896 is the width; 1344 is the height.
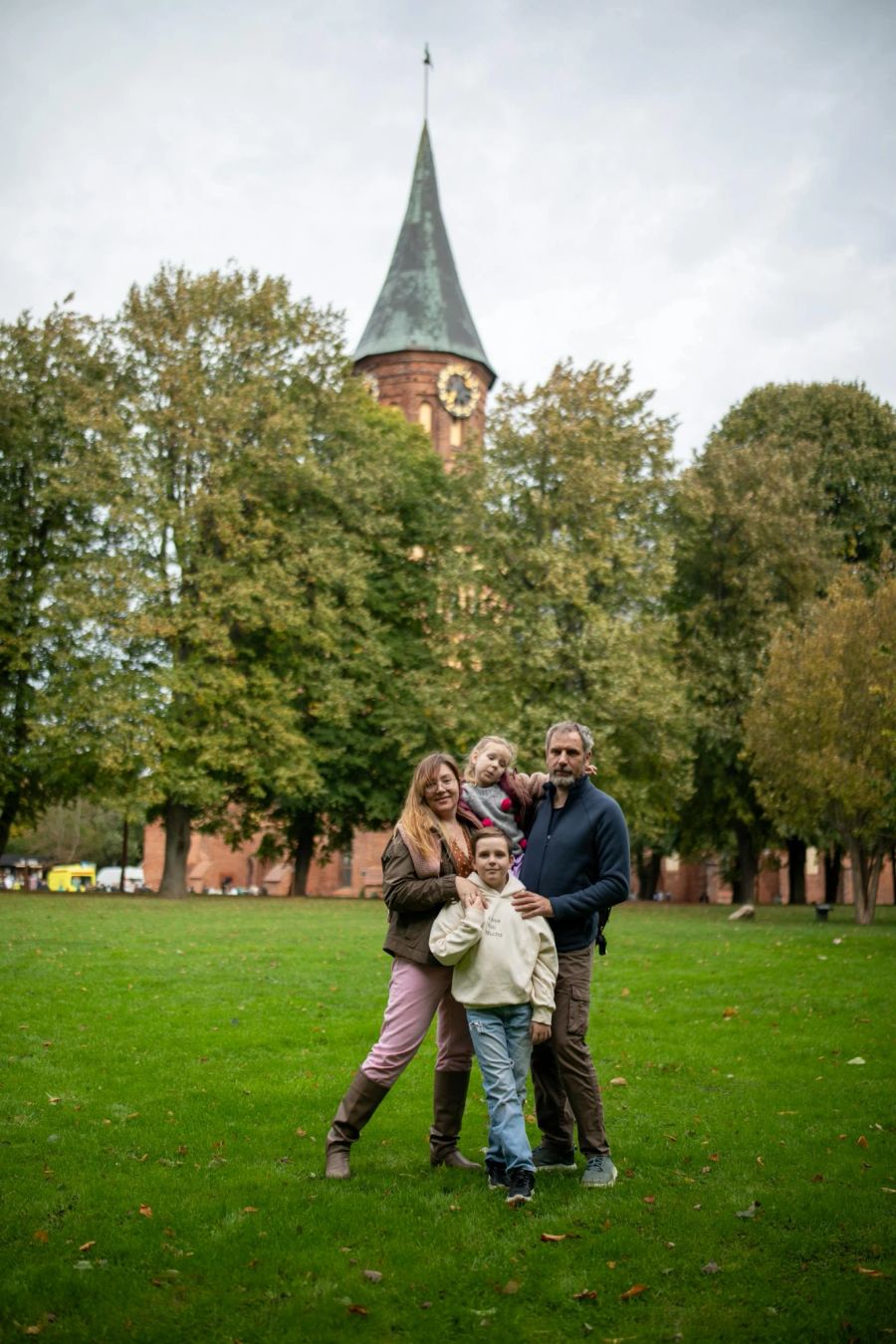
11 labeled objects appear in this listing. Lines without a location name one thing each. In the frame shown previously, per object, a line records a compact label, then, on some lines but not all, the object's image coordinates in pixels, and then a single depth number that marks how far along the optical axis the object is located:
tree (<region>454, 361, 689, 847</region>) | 32.22
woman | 6.65
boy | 6.30
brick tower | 65.06
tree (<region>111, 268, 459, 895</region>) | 30.55
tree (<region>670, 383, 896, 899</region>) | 37.06
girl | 6.90
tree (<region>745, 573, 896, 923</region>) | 26.61
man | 6.63
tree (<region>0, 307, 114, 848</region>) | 29.78
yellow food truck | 65.44
